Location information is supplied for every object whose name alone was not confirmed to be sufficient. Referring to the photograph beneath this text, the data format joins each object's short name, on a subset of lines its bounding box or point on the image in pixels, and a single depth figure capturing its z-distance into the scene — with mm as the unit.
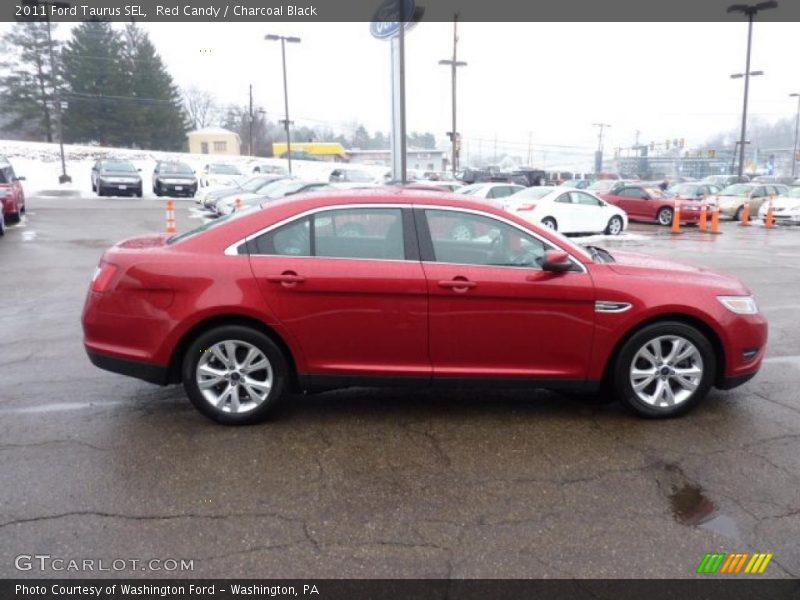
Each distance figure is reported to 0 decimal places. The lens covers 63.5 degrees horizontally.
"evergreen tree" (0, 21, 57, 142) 62625
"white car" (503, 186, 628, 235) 17641
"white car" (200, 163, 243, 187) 32072
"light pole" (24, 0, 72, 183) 29859
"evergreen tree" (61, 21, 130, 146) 62156
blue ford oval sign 14339
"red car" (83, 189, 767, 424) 4230
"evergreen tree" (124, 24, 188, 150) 65750
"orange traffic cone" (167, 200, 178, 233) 15200
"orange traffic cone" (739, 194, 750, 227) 23208
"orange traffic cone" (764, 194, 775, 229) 22422
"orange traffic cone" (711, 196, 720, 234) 19594
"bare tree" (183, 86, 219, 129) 105812
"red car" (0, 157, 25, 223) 16625
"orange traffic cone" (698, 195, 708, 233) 20388
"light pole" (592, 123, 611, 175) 87812
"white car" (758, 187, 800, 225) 23531
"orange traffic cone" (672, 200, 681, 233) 19531
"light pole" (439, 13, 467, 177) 38094
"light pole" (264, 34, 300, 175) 34656
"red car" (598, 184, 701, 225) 22188
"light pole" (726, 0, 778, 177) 29688
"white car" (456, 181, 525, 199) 19250
